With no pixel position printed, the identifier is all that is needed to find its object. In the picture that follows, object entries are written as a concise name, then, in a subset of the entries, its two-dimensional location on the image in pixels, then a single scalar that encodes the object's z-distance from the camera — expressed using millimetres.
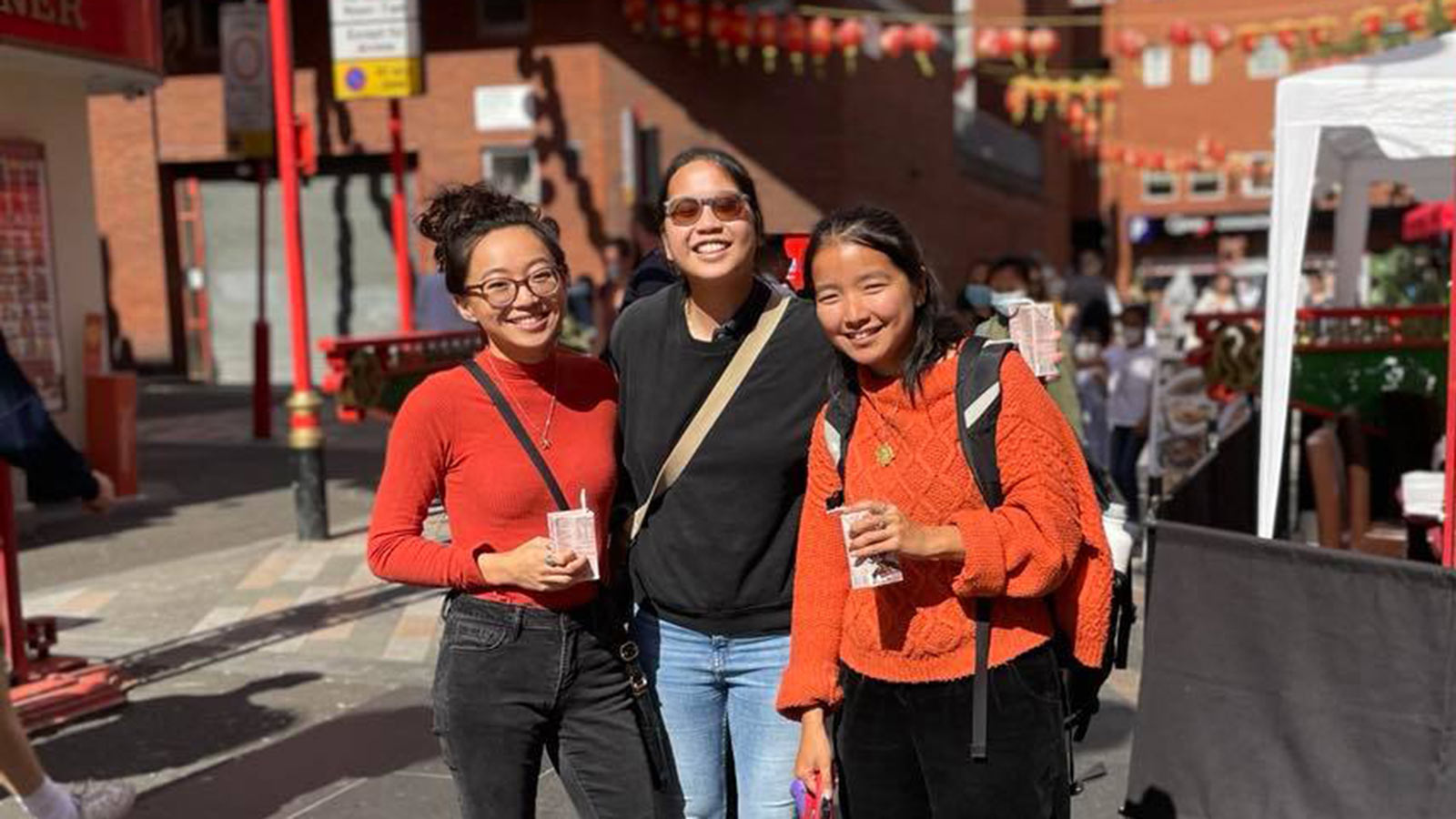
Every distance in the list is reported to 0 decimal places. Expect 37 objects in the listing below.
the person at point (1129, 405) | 10469
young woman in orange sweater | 2416
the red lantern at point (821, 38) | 18422
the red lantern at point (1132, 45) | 20859
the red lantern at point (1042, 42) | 19797
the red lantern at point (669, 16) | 18656
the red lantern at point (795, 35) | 18656
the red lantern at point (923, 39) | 18766
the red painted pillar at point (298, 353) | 9281
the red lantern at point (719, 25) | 18828
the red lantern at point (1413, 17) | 16422
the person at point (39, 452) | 4727
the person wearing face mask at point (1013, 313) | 3902
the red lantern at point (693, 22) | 18938
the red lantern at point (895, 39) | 18781
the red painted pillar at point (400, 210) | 15453
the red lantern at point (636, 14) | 18594
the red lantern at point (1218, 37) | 20094
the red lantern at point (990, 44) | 20859
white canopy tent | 6910
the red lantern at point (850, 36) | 18502
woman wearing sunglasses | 2871
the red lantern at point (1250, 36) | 20669
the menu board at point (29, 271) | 10625
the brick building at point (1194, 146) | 44219
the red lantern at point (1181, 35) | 20859
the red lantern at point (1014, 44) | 20516
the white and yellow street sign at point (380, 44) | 12086
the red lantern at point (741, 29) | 18766
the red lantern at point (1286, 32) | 20203
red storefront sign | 8945
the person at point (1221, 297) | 21500
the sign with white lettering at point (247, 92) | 14812
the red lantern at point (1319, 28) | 19734
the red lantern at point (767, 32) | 18688
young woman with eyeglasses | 2770
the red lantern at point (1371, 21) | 18312
